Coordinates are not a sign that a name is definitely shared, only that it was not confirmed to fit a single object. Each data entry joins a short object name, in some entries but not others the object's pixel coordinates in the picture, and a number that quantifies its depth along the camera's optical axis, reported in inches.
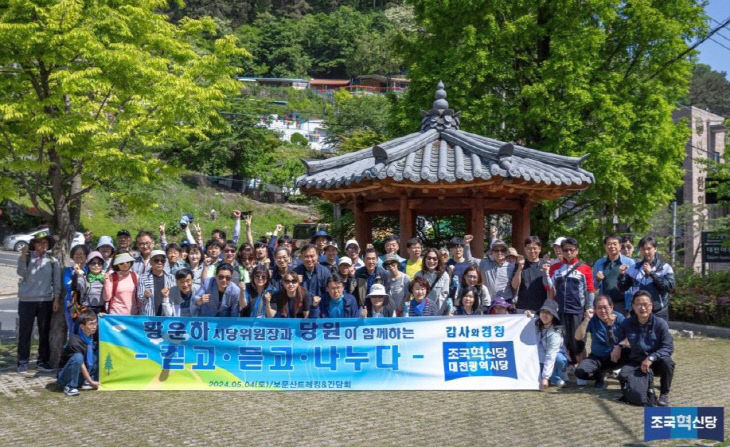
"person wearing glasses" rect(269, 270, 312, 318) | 362.6
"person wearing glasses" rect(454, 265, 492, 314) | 375.2
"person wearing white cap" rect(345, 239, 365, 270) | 418.6
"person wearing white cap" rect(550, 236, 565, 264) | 394.4
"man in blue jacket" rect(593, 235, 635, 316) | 398.6
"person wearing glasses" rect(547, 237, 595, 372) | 376.8
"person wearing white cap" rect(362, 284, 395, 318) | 367.6
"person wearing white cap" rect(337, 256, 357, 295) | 385.1
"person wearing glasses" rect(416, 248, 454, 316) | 374.9
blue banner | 354.9
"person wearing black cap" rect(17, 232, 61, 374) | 415.2
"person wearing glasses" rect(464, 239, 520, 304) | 395.2
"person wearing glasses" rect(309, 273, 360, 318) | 365.4
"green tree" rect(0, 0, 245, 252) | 397.7
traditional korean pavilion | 456.1
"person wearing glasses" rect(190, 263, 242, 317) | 371.2
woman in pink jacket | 379.6
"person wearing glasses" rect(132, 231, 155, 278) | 403.9
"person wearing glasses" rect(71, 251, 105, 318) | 387.5
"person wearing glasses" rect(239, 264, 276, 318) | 365.7
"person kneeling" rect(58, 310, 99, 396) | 350.9
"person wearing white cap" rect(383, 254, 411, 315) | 379.6
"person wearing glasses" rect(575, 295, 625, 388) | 355.9
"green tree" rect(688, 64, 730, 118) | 2952.3
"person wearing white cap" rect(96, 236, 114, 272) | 419.3
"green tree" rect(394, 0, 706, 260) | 679.7
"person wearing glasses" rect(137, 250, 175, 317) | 379.6
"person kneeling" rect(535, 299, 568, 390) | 358.6
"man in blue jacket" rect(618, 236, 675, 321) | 383.6
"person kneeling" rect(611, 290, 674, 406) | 325.4
